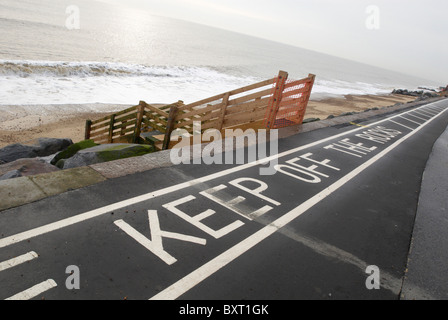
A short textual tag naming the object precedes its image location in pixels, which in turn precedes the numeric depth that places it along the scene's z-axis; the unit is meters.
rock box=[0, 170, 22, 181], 5.61
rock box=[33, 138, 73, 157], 10.73
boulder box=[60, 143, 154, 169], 6.68
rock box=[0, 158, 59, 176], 6.28
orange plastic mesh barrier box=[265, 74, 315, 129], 8.62
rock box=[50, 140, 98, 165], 9.34
